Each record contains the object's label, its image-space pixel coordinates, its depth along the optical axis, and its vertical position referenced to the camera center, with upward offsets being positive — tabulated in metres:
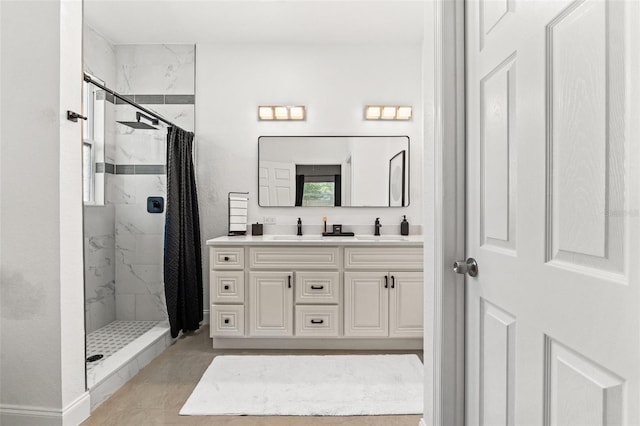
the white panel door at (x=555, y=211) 0.65 +0.00
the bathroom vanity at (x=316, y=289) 2.79 -0.59
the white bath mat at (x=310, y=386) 1.96 -1.06
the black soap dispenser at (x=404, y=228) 3.35 -0.15
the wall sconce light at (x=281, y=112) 3.36 +0.91
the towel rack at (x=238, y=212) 3.20 -0.01
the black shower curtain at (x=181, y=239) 2.87 -0.23
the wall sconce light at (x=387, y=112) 3.35 +0.91
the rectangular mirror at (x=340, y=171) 3.38 +0.38
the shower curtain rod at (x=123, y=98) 2.08 +0.74
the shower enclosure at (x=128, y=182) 3.04 +0.26
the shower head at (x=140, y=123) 2.77 +0.72
